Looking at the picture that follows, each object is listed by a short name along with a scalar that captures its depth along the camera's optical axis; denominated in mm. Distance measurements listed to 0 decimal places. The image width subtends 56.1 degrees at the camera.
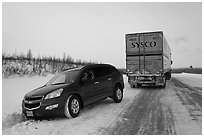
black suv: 5547
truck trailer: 12805
